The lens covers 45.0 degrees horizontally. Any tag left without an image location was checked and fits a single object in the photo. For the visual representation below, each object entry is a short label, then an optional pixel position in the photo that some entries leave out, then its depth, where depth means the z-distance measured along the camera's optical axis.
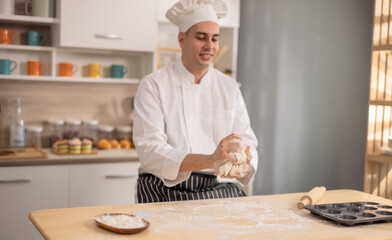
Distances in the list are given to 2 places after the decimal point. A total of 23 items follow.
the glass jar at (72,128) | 3.70
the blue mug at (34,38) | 3.49
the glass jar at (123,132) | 3.85
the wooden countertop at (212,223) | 1.55
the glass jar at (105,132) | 3.80
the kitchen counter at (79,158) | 3.08
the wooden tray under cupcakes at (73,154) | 3.35
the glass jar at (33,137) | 3.62
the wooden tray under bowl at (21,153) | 3.12
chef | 2.25
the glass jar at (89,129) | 3.77
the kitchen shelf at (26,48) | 3.40
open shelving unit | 3.41
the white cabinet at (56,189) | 3.06
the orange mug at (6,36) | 3.40
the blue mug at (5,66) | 3.38
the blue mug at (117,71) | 3.72
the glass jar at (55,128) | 3.68
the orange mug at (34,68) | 3.48
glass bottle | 3.46
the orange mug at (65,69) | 3.58
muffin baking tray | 1.74
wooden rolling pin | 1.93
